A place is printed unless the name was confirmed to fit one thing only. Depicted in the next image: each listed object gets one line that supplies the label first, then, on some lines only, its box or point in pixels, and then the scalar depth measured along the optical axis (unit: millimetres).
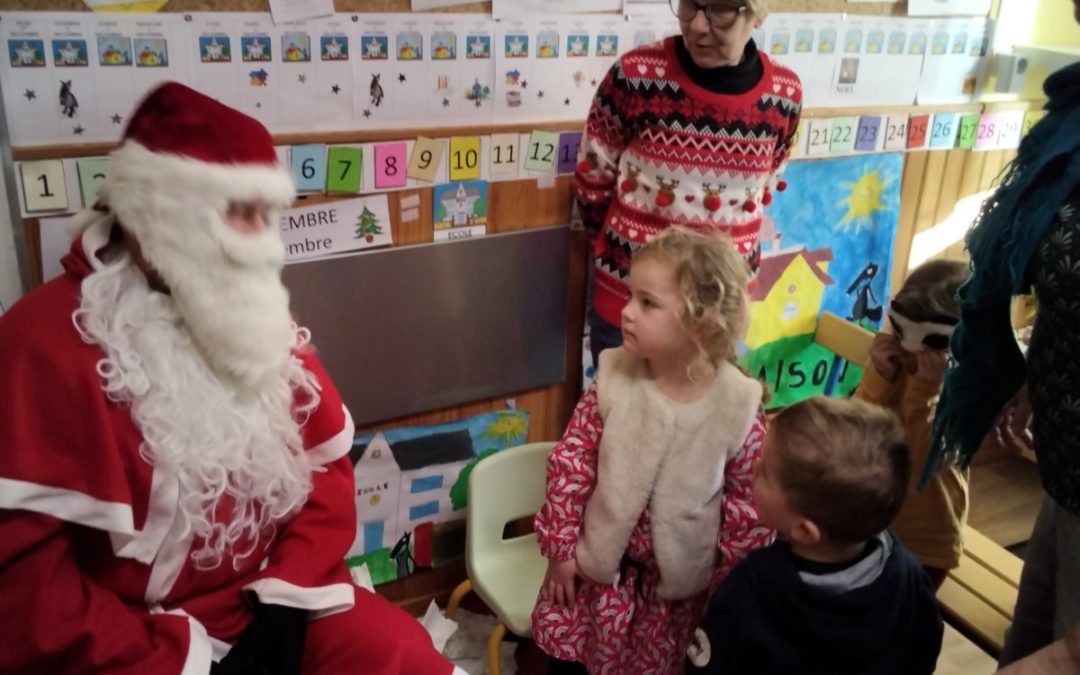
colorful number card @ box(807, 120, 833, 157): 2195
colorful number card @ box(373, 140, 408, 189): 1694
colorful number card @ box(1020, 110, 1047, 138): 2507
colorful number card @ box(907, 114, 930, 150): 2334
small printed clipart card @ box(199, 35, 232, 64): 1498
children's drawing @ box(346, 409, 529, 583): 1932
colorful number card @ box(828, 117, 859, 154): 2227
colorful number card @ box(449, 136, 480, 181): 1768
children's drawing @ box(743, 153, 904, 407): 2264
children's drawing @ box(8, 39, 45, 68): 1371
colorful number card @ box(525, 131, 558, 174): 1851
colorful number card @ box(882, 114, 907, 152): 2303
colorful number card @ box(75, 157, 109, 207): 1458
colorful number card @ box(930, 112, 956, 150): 2377
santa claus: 1107
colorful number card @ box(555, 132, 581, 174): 1887
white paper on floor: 2002
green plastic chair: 1847
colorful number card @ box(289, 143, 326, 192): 1615
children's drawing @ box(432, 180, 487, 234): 1789
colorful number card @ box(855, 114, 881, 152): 2262
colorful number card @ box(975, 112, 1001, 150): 2451
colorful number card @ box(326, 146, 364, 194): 1648
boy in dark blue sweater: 1190
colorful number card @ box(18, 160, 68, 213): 1425
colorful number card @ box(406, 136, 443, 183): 1728
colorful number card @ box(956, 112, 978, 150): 2420
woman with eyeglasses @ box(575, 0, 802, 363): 1665
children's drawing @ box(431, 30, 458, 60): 1695
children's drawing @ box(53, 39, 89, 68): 1398
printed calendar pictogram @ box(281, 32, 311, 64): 1562
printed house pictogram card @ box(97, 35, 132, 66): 1428
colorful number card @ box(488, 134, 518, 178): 1809
